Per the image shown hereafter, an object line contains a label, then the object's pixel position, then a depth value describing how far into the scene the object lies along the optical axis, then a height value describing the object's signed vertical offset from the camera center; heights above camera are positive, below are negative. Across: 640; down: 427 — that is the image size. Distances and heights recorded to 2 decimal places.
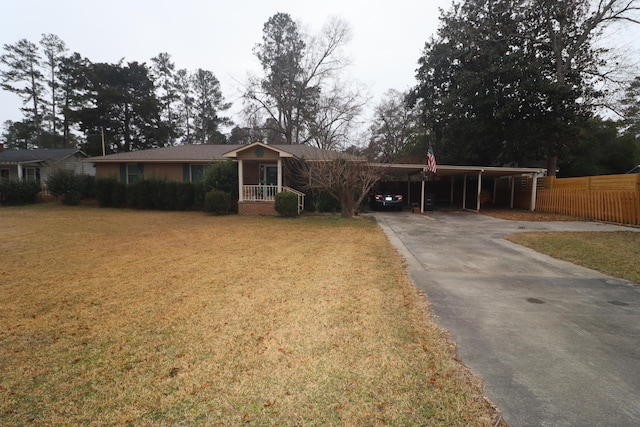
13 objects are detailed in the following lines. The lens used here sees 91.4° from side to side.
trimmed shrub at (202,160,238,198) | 15.19 +0.67
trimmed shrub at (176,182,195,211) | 16.11 -0.13
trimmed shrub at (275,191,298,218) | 13.67 -0.54
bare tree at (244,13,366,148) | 27.78 +8.96
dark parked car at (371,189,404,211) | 16.89 -0.39
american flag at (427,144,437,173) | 14.13 +1.37
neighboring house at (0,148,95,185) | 22.55 +2.08
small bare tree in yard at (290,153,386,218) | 13.04 +0.67
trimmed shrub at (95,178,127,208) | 17.16 -0.14
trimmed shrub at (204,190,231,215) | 14.34 -0.47
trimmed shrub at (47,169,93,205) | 17.67 +0.18
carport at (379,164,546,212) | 15.88 +1.22
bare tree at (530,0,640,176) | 17.17 +9.31
